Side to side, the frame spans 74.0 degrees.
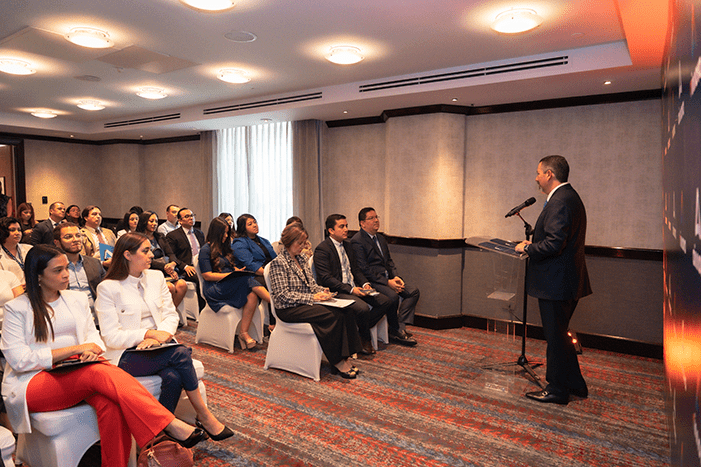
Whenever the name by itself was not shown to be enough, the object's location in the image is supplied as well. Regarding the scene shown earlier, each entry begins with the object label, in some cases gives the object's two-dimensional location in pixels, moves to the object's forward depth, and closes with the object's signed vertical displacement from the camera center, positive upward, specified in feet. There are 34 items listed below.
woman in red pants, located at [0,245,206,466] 7.73 -2.88
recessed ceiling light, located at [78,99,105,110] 22.41 +5.08
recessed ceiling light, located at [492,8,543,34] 11.41 +4.63
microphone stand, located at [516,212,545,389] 12.42 -4.57
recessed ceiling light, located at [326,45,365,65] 14.17 +4.71
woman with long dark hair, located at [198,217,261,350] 15.55 -2.48
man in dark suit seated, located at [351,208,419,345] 16.65 -2.29
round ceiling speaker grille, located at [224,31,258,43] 13.01 +4.90
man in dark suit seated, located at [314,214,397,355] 15.08 -2.38
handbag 7.91 -4.25
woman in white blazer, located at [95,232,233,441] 8.99 -2.48
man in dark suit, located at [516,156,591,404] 11.32 -1.54
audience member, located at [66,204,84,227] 22.48 -0.26
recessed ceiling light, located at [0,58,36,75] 15.47 +4.80
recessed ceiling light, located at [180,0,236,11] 10.40 +4.61
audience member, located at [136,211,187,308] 18.04 -2.00
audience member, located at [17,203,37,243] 23.22 -0.32
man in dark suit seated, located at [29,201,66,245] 18.54 -0.99
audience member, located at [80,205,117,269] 16.93 -0.99
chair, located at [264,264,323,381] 13.16 -4.10
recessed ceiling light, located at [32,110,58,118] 24.70 +5.10
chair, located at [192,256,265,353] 15.49 -4.01
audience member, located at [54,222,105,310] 11.93 -1.41
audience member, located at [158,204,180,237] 20.52 -0.66
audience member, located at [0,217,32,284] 12.85 -1.09
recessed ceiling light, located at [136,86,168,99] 19.63 +4.95
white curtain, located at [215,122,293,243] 25.73 +2.01
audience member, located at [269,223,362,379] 13.16 -2.90
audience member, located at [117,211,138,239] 20.26 -0.55
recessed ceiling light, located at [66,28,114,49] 12.76 +4.76
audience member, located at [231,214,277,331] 16.80 -1.62
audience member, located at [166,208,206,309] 19.17 -1.48
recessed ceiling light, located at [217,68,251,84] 16.76 +4.83
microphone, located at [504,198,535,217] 12.05 +0.07
